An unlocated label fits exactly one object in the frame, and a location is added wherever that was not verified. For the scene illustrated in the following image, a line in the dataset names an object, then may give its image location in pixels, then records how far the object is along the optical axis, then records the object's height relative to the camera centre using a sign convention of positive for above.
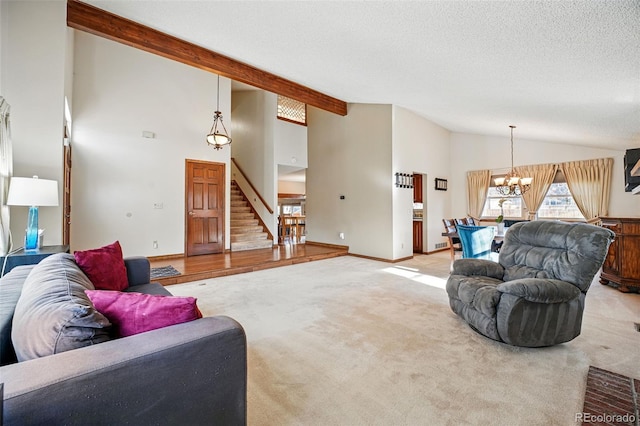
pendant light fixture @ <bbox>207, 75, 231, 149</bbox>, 5.57 +1.55
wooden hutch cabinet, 3.88 -0.52
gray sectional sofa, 0.80 -0.53
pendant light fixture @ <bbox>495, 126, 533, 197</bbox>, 6.13 +0.72
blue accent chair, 4.57 -0.39
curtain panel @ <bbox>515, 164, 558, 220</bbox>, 6.76 +0.80
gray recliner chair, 2.29 -0.64
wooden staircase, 7.13 -0.34
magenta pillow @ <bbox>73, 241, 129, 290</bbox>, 2.18 -0.42
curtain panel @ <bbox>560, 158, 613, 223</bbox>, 5.96 +0.70
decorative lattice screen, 8.22 +3.09
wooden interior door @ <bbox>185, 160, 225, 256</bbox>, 6.17 +0.18
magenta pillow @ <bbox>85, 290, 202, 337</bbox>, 1.17 -0.40
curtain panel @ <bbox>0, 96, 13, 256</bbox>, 2.58 +0.42
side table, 2.51 -0.38
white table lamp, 2.67 +0.17
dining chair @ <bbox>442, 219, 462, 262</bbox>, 5.65 -0.45
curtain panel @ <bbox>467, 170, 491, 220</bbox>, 7.75 +0.72
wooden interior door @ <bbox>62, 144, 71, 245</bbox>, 4.41 +0.32
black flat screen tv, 3.81 +0.71
